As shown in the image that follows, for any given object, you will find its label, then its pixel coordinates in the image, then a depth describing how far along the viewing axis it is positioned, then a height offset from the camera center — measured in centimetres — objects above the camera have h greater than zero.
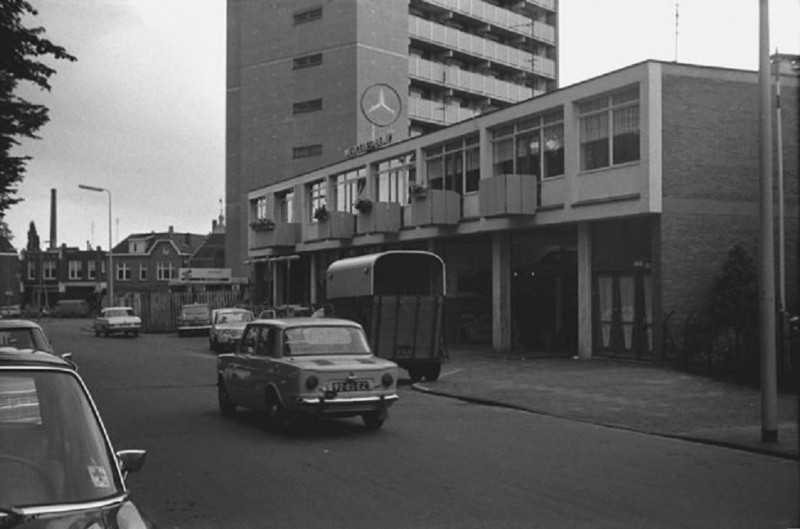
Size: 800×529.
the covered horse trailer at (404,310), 2052 -49
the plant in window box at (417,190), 3375 +367
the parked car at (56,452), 387 -74
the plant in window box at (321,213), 4175 +346
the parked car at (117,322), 4859 -175
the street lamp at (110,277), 5825 +77
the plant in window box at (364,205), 3796 +350
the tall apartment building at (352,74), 5494 +1369
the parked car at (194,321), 4581 -159
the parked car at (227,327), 3328 -139
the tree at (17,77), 1697 +452
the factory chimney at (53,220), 9950 +756
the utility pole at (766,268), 1178 +26
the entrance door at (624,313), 2438 -68
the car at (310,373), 1202 -115
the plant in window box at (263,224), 4775 +339
